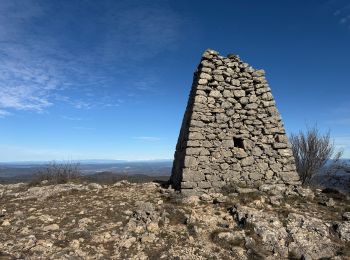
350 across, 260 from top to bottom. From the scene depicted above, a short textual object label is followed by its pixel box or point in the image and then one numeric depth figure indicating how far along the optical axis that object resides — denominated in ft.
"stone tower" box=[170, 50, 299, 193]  36.83
